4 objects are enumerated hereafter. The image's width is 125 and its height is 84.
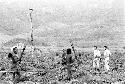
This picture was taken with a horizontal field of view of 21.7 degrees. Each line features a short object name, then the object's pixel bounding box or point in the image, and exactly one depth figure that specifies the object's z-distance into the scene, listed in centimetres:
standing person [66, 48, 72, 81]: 1562
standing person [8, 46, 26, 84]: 1462
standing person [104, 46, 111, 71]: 1897
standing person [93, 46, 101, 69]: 1950
